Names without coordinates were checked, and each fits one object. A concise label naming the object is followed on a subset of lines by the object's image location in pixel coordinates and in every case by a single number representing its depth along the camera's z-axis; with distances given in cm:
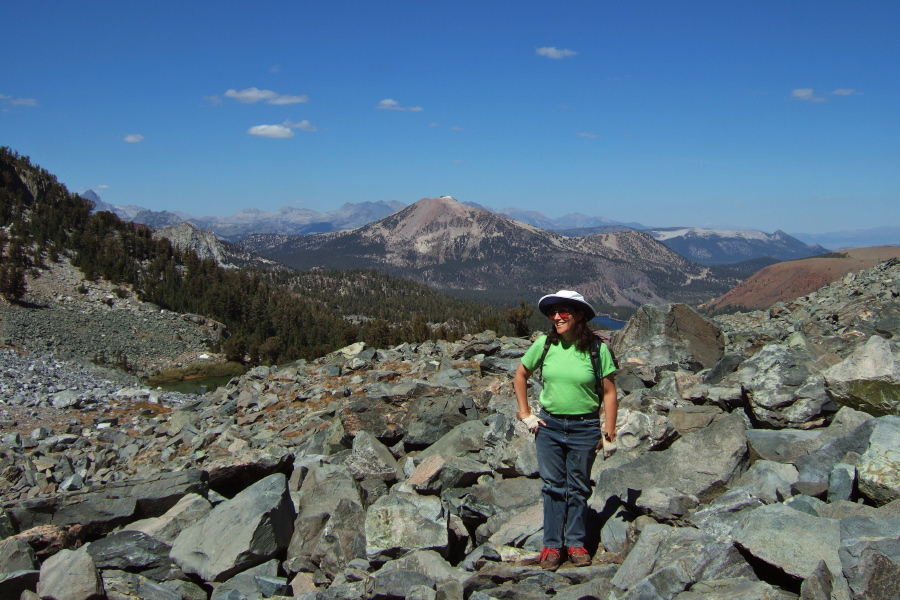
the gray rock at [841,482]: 610
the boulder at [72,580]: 674
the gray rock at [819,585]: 449
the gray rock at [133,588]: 702
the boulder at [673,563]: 513
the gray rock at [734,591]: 462
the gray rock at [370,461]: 1001
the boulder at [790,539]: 502
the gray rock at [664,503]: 642
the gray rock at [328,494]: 848
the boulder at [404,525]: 721
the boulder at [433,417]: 1204
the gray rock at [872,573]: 411
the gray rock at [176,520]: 857
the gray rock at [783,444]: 784
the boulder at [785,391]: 871
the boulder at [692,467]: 723
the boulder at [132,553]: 775
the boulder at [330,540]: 750
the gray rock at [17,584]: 683
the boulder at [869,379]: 819
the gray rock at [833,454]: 669
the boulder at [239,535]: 750
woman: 628
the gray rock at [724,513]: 596
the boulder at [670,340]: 1561
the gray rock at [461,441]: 1052
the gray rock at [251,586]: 706
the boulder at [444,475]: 895
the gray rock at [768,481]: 652
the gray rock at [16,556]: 737
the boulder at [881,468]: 578
